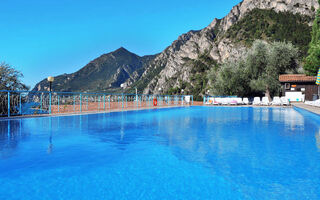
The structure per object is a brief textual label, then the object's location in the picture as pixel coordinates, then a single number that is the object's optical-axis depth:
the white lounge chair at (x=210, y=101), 27.96
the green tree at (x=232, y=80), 30.14
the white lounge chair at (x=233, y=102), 26.00
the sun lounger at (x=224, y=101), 26.29
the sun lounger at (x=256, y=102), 25.11
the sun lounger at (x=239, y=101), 26.48
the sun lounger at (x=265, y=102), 23.78
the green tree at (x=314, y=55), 17.64
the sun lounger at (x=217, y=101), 26.78
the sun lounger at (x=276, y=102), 23.11
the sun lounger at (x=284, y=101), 22.73
